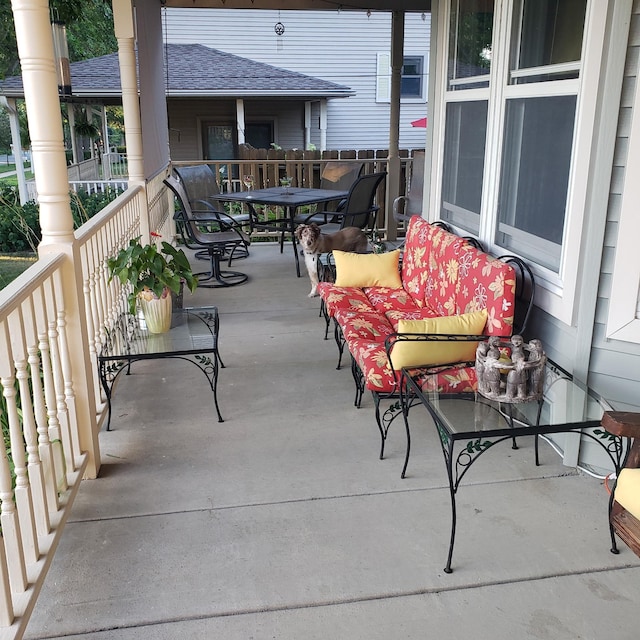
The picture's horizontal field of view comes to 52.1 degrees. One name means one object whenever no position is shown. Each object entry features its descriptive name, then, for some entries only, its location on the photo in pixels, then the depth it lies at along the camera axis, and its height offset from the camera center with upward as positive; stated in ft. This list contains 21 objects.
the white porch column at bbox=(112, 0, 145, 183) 15.47 +1.17
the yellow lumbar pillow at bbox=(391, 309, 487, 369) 9.32 -2.93
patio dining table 21.36 -2.08
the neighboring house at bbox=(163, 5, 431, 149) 43.32 +5.38
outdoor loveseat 9.41 -2.96
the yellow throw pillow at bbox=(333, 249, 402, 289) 14.15 -2.87
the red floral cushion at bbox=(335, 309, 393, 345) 11.39 -3.35
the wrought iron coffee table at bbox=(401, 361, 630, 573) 7.38 -3.28
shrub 28.45 -3.74
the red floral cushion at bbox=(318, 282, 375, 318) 12.93 -3.26
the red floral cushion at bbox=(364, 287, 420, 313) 13.16 -3.30
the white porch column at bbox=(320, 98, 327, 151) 43.06 +0.71
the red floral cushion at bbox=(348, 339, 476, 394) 8.95 -3.33
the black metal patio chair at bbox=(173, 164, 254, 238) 21.71 -1.95
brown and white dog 17.71 -2.95
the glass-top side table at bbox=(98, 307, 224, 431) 10.91 -3.51
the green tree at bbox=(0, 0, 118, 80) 38.40 +7.28
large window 9.12 +0.18
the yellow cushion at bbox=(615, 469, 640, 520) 6.31 -3.38
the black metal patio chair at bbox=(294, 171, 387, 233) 20.72 -2.41
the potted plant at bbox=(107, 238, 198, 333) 11.30 -2.45
